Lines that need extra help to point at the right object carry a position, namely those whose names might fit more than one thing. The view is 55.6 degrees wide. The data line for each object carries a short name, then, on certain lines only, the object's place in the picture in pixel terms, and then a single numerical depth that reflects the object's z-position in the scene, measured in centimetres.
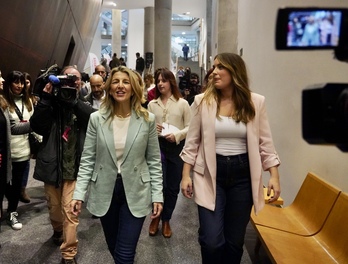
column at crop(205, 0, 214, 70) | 1809
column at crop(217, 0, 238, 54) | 894
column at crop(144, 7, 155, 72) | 2092
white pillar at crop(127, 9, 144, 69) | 2738
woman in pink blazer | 203
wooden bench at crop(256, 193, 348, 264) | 226
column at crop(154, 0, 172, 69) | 1648
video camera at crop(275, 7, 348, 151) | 65
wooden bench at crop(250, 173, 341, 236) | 271
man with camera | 259
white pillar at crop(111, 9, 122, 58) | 2709
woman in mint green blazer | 203
